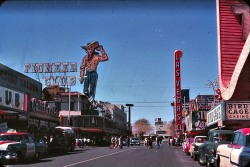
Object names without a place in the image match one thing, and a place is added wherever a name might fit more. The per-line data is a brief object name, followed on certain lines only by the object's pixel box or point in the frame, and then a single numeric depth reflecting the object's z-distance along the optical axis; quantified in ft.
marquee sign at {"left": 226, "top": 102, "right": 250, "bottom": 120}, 75.00
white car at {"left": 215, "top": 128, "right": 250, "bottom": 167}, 30.01
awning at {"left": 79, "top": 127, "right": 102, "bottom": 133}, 217.52
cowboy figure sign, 250.78
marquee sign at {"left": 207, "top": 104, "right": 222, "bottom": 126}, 83.30
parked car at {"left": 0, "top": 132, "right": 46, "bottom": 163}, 56.90
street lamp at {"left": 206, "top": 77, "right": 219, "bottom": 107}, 133.49
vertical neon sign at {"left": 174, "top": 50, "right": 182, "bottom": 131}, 218.59
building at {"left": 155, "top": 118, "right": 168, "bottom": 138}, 511.40
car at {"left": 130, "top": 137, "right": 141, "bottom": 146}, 231.59
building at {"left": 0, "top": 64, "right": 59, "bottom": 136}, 94.13
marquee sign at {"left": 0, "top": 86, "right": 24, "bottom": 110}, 98.14
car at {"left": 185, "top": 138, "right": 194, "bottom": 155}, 91.95
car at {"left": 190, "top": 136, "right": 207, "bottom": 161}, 71.44
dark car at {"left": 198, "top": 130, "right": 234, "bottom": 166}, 48.09
